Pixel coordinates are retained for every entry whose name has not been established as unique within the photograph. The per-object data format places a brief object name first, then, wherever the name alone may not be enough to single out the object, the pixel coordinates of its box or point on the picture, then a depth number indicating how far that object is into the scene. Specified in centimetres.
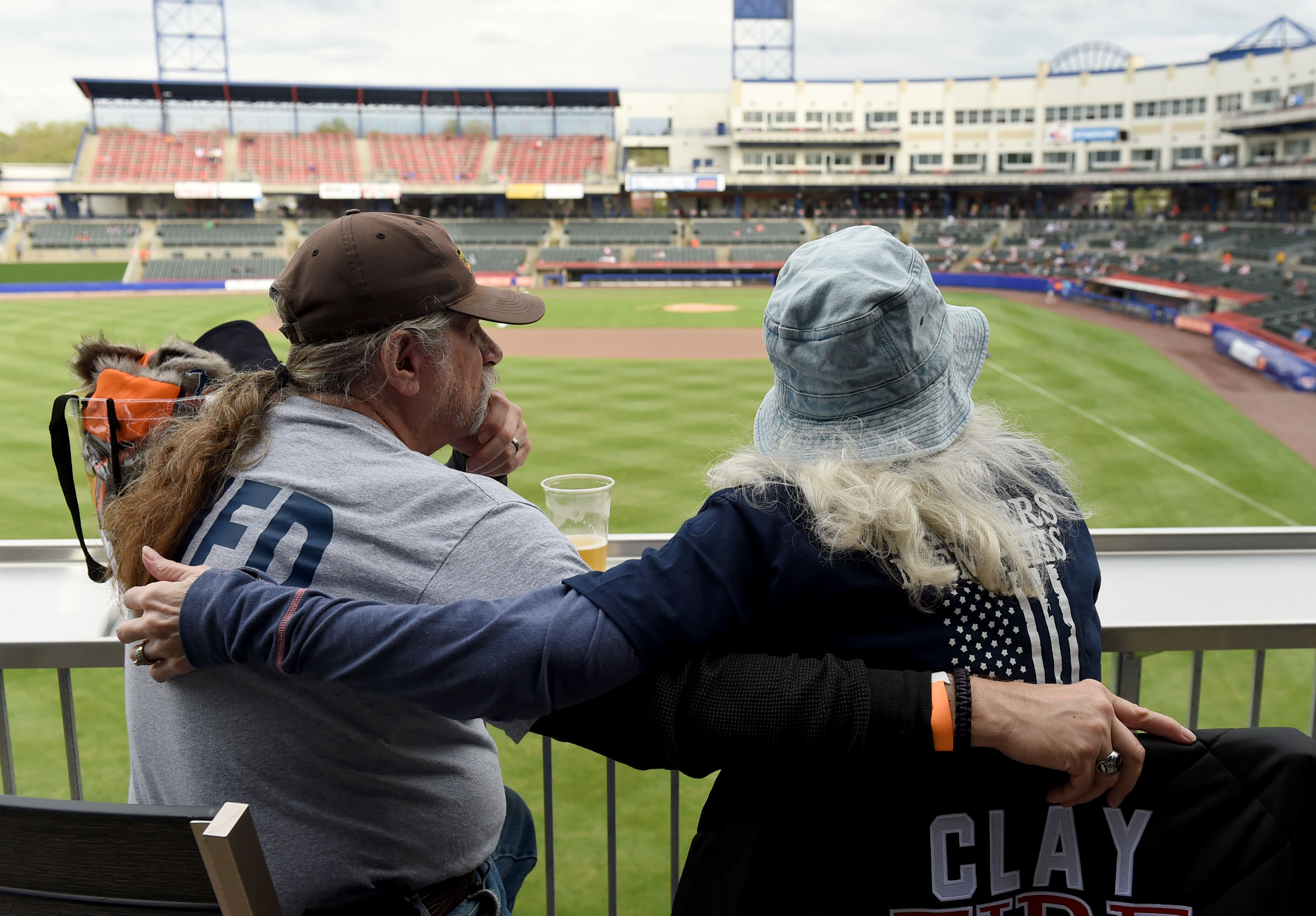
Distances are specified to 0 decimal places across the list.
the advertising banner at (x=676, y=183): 4175
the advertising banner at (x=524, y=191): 4147
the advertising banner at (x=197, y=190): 3972
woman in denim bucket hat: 103
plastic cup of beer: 193
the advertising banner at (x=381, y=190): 4128
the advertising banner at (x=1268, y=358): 1485
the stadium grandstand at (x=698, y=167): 3562
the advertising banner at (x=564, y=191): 4181
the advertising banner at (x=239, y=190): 4019
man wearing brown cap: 123
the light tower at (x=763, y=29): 4759
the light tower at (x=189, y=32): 4312
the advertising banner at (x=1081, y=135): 3956
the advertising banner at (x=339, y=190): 4091
